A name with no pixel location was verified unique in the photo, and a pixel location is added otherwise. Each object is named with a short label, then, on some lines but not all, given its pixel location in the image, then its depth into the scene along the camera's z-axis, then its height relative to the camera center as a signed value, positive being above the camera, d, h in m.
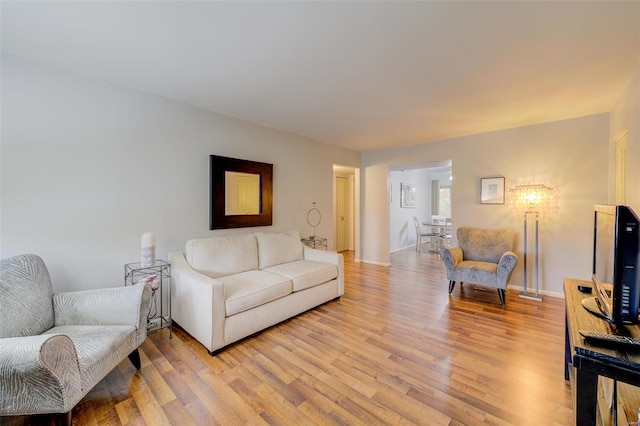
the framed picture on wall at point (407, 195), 7.36 +0.47
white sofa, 2.19 -0.75
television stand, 0.93 -0.61
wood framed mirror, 3.12 +0.23
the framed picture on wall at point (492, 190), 3.87 +0.33
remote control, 0.98 -0.51
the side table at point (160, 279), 2.40 -0.70
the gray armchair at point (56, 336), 1.19 -0.76
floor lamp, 3.46 +0.11
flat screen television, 1.14 -0.25
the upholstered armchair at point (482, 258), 3.16 -0.65
